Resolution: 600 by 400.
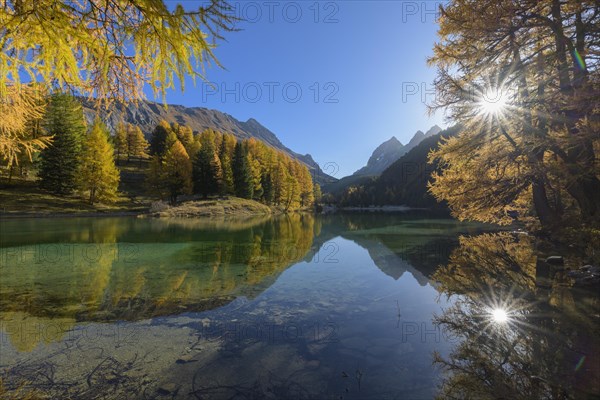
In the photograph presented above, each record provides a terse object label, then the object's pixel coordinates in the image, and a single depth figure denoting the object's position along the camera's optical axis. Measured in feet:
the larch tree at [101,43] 12.00
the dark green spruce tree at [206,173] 194.39
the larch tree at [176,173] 181.27
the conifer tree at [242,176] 203.92
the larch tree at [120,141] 246.27
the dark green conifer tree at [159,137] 245.65
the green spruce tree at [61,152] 145.89
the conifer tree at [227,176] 196.85
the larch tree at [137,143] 258.98
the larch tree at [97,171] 146.72
